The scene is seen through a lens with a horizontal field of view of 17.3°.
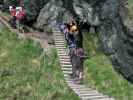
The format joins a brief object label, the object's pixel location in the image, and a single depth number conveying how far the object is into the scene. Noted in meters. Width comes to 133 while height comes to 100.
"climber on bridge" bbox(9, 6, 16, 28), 32.42
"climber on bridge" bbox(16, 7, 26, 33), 32.09
